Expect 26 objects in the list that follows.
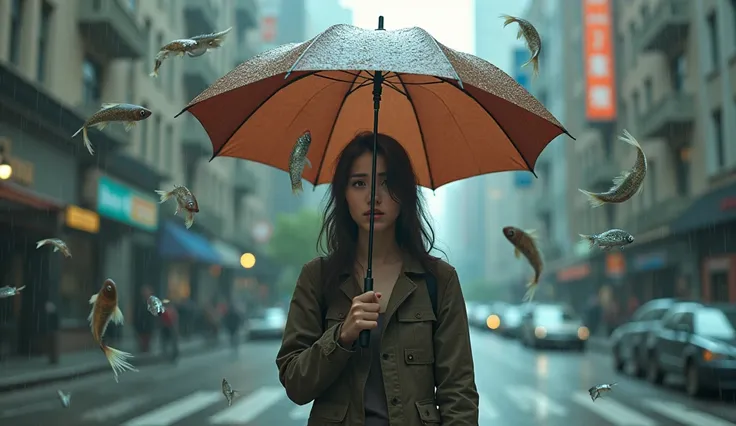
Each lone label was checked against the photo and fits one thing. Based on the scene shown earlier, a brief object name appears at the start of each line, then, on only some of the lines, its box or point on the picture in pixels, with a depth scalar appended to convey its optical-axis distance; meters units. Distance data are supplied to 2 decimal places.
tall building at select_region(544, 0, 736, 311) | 26.77
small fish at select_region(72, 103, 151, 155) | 3.97
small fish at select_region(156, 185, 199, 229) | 4.06
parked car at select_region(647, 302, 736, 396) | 13.76
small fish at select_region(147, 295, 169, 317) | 4.39
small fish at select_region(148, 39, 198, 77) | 4.28
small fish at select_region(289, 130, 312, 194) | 3.68
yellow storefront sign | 22.39
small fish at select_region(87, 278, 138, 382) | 3.62
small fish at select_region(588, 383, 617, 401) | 4.16
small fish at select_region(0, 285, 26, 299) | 5.00
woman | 2.86
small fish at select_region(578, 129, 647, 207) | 3.93
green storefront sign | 26.00
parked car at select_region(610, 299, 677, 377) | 18.03
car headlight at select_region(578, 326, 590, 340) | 30.14
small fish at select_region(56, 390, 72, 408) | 5.56
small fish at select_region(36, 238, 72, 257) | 4.78
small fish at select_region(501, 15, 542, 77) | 4.26
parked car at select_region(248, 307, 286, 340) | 36.25
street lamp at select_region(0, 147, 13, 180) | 17.28
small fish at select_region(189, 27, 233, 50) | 4.41
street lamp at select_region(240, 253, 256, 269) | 22.64
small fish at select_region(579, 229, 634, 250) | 3.94
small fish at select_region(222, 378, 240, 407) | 3.63
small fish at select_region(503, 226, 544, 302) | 4.25
